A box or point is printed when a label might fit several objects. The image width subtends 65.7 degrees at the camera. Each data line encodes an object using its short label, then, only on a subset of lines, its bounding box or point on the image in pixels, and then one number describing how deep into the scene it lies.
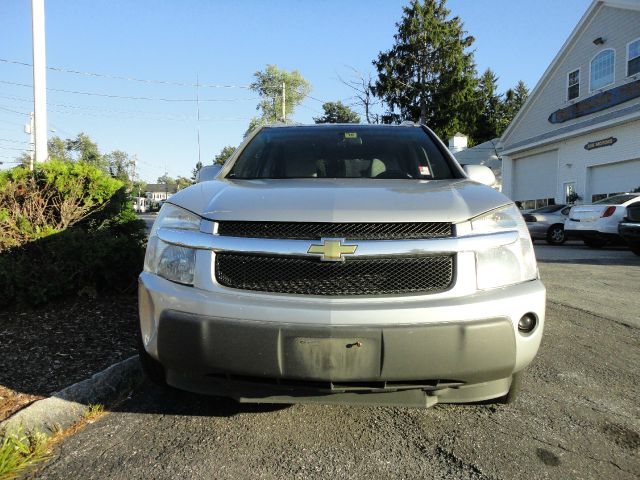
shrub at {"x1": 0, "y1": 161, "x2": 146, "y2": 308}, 4.27
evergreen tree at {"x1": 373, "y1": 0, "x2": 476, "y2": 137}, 37.62
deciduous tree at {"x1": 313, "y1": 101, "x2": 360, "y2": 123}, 56.28
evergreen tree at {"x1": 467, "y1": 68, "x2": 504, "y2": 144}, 40.56
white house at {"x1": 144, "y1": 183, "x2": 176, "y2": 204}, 128.75
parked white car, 12.04
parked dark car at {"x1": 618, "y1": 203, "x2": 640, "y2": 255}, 10.04
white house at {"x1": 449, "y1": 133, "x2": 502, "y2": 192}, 30.64
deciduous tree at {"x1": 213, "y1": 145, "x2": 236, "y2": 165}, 85.94
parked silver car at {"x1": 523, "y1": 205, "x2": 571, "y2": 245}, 15.05
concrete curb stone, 2.51
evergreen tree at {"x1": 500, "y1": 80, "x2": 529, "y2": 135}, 44.74
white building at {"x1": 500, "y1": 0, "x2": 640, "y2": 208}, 17.31
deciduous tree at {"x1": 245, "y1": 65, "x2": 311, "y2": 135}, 57.03
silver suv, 2.11
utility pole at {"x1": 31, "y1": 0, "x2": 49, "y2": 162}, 7.45
